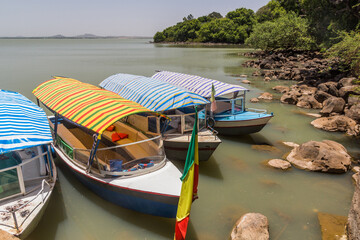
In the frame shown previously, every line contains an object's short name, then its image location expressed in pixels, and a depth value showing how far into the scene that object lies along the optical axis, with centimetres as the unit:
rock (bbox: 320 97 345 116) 1742
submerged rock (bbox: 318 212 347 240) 736
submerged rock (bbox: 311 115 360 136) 1464
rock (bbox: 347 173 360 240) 638
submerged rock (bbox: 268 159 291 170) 1093
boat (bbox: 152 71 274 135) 1334
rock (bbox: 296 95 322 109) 1973
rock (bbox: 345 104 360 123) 1547
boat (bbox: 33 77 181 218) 736
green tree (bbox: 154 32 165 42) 14438
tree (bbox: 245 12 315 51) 4450
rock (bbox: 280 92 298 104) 2099
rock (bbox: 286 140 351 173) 1059
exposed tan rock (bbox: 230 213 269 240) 683
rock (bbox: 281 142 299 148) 1318
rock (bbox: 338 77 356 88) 1994
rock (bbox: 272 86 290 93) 2547
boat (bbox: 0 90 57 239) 651
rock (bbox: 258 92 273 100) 2271
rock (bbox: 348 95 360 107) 1627
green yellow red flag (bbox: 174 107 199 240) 601
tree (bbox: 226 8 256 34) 10376
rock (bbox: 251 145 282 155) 1266
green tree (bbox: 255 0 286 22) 6766
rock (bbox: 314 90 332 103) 1989
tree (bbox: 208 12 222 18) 17518
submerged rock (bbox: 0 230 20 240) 592
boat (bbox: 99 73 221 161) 1062
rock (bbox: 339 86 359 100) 1816
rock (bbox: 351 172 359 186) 1003
